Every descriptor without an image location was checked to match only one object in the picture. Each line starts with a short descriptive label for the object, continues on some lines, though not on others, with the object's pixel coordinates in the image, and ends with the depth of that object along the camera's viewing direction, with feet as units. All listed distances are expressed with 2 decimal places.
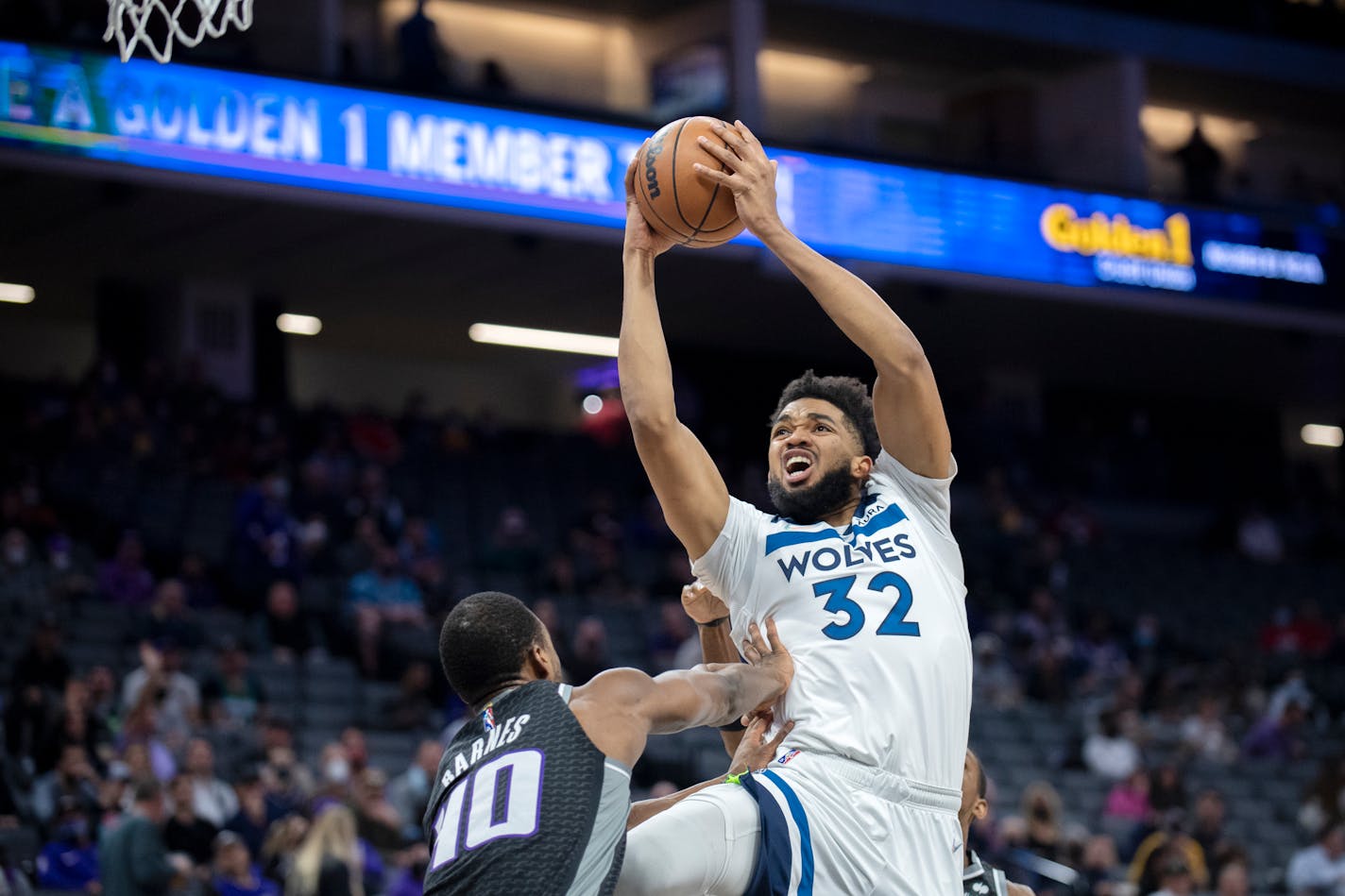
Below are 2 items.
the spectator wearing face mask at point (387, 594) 47.60
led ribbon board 51.13
